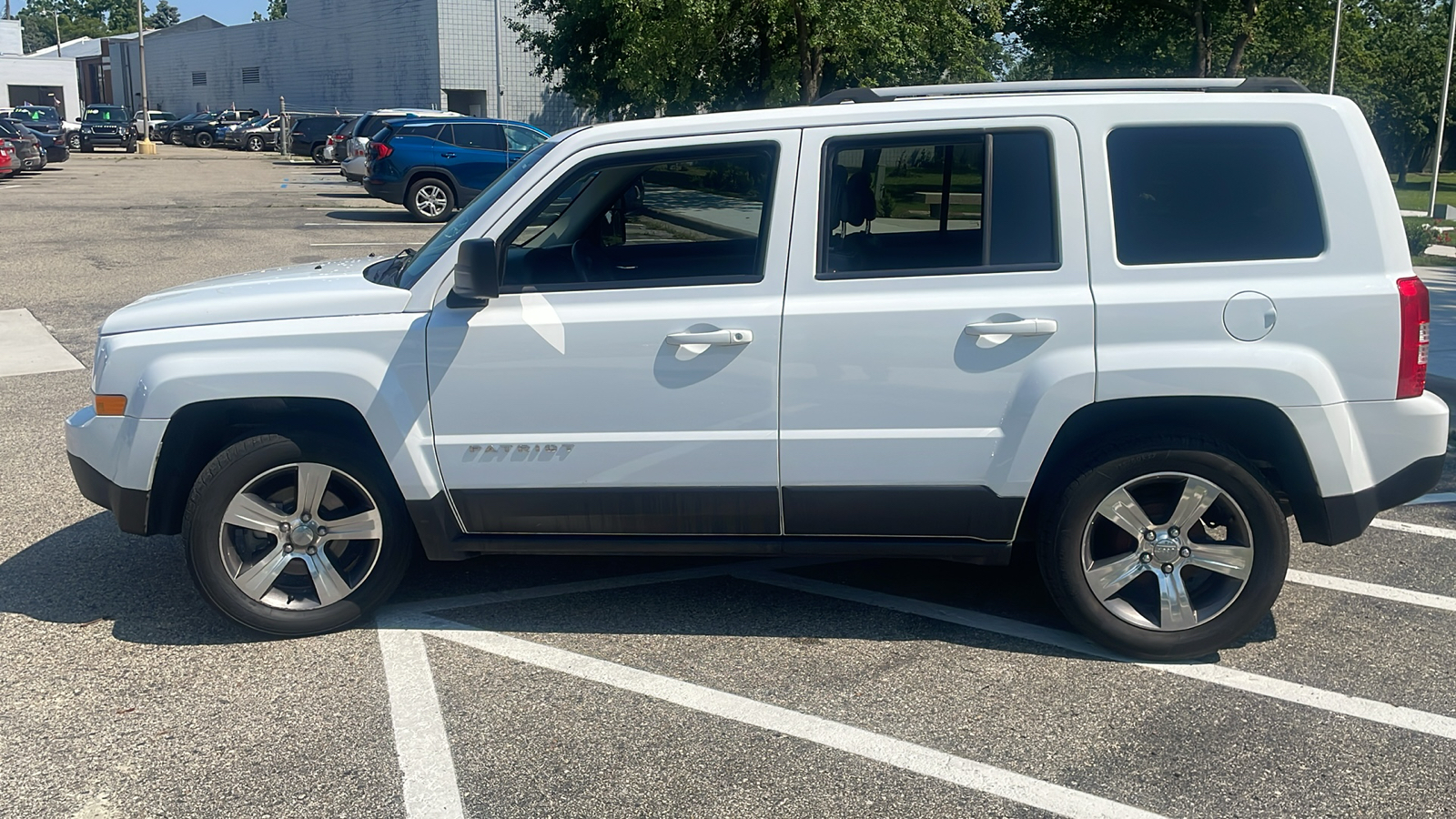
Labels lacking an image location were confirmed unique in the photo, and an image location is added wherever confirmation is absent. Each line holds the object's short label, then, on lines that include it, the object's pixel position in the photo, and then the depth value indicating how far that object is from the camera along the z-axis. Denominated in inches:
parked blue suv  830.5
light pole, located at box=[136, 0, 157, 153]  1868.8
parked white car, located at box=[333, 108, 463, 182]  1018.5
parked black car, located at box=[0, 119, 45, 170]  1266.0
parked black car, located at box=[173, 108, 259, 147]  2180.1
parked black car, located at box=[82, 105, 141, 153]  1959.9
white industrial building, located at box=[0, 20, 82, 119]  3046.3
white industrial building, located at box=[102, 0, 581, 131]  1984.5
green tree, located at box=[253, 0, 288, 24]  6171.3
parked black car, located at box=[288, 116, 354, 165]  1729.8
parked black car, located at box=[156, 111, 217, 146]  2215.7
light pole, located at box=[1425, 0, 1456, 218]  1051.3
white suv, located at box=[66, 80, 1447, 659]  165.8
